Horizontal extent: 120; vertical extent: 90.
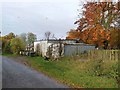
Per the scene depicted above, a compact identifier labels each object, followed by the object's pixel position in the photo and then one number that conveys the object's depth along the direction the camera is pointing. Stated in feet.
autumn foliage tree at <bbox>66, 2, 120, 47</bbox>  57.89
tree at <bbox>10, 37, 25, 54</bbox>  79.08
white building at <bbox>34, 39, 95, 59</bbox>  54.29
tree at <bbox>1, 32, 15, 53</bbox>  84.24
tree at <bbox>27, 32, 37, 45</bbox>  109.18
